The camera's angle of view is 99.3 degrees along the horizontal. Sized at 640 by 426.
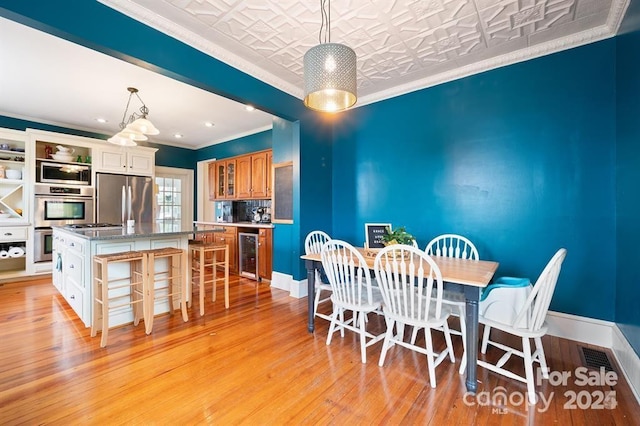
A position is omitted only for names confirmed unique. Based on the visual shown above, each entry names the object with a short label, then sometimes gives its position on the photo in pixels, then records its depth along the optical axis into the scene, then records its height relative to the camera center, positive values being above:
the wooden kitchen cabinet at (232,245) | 4.78 -0.59
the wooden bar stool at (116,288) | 2.31 -0.74
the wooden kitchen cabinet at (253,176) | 4.84 +0.66
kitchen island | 2.53 -0.38
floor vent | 2.04 -1.15
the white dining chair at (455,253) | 2.09 -0.44
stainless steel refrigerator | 4.96 +0.25
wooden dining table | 1.74 -0.51
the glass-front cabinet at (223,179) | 5.56 +0.69
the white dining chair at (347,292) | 2.09 -0.66
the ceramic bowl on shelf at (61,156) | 4.66 +0.94
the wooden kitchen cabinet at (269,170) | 4.76 +0.73
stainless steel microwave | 4.50 +0.65
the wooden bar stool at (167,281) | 2.56 -0.74
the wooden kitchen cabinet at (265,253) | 4.24 -0.66
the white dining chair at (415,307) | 1.76 -0.69
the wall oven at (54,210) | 4.46 +0.01
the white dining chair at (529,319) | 1.63 -0.70
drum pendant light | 1.66 +0.88
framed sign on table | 2.71 -0.23
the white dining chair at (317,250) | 2.72 -0.44
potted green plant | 2.43 -0.23
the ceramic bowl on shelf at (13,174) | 4.29 +0.58
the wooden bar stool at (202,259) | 3.02 -0.60
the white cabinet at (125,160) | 4.93 +0.97
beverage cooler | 4.47 -0.73
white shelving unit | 4.21 +0.04
